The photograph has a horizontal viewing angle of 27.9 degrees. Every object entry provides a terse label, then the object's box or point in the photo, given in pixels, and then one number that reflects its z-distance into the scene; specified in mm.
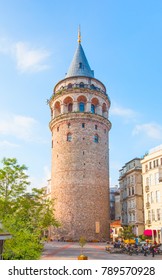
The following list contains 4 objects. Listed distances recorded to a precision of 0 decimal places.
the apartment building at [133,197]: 56597
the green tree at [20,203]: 19872
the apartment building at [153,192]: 47031
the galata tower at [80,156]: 50281
